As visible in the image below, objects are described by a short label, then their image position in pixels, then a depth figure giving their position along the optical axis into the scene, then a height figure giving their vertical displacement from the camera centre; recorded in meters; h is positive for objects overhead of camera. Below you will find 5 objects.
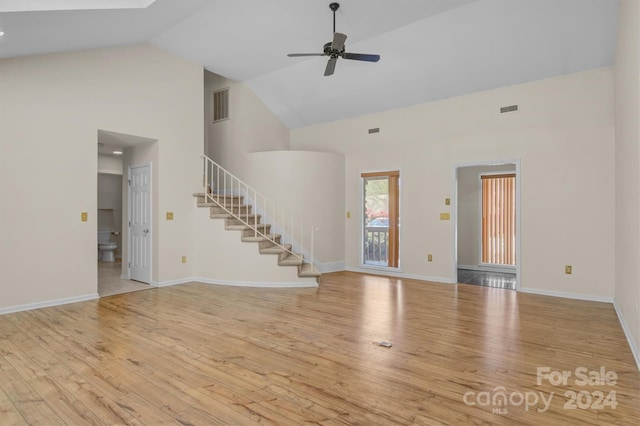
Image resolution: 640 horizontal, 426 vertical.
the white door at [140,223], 6.21 -0.16
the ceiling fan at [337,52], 4.62 +2.08
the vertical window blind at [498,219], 7.73 -0.15
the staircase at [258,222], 6.10 -0.17
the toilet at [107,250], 8.78 -0.87
